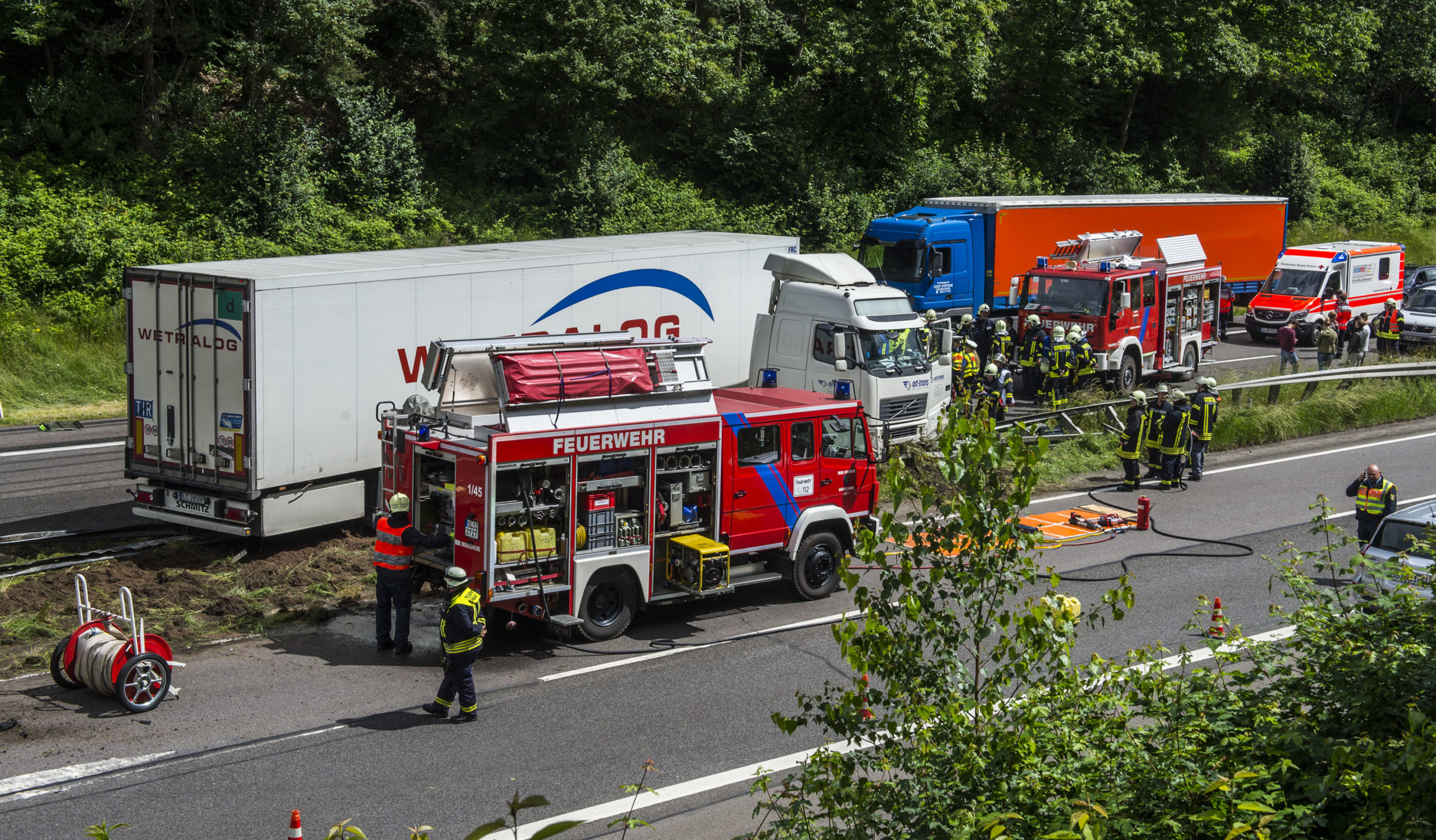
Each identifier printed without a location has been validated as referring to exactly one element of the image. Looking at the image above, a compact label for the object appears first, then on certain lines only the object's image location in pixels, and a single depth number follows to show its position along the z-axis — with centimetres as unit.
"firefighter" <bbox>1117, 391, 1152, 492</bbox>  1914
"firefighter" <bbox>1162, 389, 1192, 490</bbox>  1911
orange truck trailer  2825
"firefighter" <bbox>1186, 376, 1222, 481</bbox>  1959
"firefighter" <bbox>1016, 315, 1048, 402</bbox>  2305
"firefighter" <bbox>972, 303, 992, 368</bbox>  2616
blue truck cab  2816
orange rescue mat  1675
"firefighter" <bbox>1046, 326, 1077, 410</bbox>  2245
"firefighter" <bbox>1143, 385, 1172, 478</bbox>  1917
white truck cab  1908
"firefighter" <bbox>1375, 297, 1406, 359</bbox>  3014
